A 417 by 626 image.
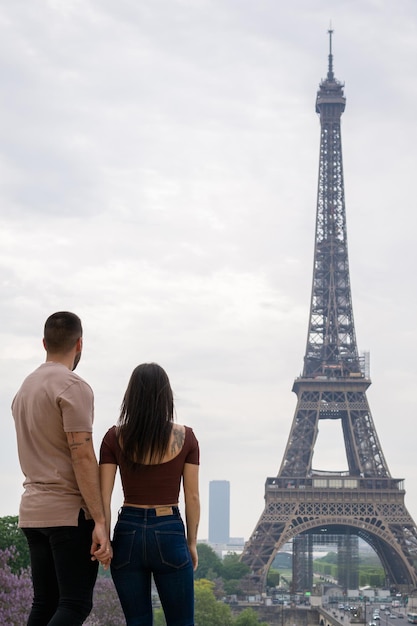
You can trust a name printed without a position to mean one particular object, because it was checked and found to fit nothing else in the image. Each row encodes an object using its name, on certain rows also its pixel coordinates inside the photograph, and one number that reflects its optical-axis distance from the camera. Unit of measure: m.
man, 7.56
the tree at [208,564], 107.12
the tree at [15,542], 43.49
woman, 7.62
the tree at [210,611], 71.00
